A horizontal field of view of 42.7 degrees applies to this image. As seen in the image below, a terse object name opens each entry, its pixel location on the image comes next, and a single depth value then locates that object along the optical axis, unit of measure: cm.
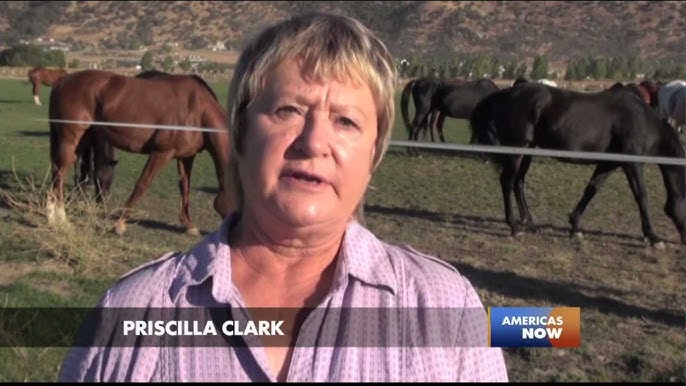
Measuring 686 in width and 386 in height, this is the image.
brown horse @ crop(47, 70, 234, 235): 862
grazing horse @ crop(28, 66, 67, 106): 2395
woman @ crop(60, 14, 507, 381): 150
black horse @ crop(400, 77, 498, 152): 1742
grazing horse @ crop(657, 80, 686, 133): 1630
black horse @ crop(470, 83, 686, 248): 862
